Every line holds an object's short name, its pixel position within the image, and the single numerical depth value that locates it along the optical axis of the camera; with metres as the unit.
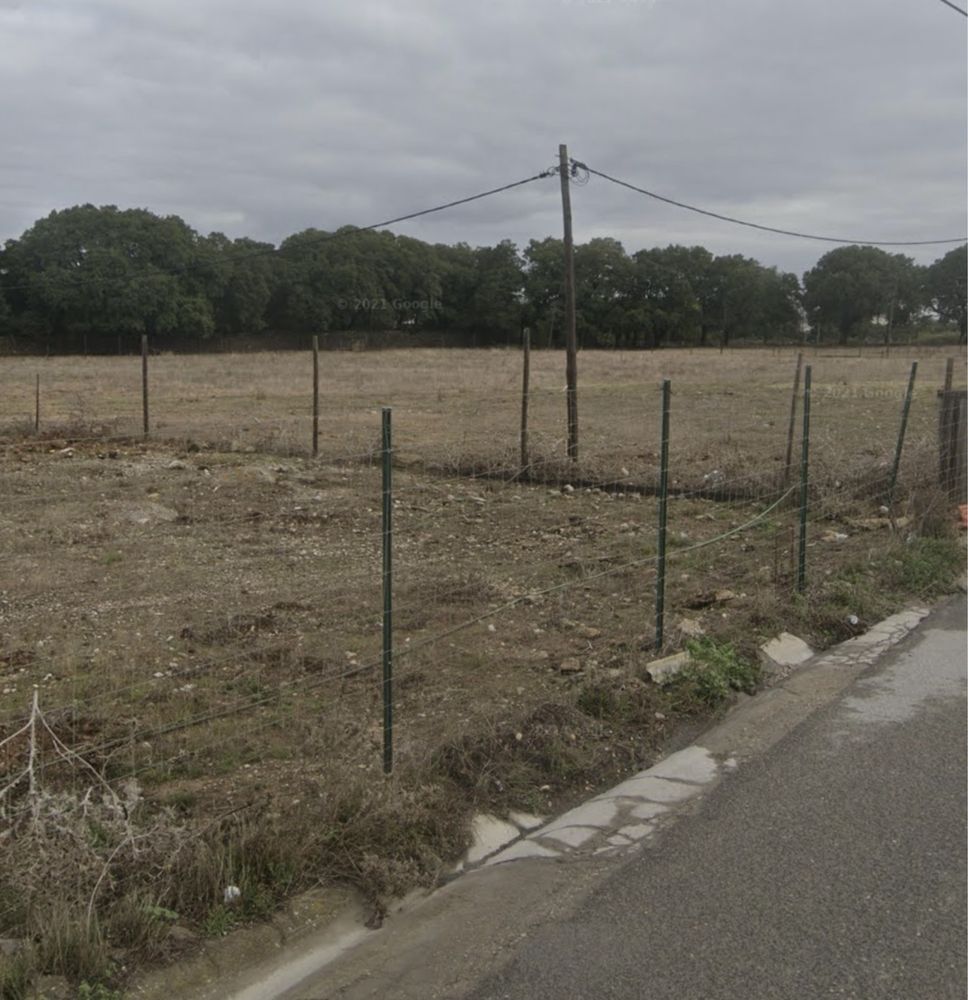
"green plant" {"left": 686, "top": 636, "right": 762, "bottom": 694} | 5.10
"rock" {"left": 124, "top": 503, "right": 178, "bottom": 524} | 9.00
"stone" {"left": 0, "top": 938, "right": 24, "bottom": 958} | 2.56
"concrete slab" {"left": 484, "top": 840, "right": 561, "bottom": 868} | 3.38
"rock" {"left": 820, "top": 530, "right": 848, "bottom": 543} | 8.26
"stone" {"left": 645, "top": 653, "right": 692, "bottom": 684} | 4.96
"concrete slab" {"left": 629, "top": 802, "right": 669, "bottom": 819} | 3.70
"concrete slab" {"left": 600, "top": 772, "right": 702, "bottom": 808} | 3.87
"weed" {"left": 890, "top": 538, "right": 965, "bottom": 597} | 7.07
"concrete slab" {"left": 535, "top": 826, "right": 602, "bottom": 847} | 3.50
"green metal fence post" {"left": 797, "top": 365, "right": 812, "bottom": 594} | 6.53
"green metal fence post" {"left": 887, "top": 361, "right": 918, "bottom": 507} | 8.26
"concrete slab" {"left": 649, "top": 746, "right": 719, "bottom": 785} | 4.07
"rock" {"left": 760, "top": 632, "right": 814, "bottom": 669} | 5.53
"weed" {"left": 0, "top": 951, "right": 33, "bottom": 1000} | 2.45
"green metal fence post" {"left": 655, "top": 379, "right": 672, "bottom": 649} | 5.25
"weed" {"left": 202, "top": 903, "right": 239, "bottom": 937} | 2.80
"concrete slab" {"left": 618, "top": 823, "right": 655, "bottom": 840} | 3.54
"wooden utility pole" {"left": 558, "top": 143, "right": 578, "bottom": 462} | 12.69
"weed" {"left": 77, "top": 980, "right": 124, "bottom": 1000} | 2.48
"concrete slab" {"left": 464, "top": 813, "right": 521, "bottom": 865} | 3.42
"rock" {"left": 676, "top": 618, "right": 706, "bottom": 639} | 5.54
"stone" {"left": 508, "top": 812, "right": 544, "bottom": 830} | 3.63
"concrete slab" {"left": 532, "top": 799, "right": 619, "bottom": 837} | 3.62
